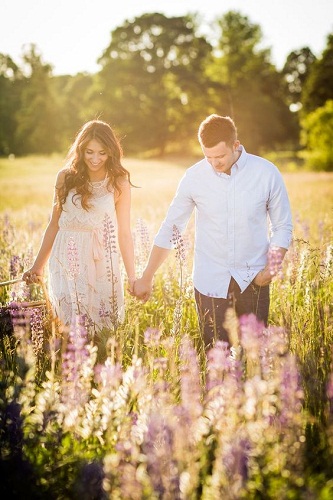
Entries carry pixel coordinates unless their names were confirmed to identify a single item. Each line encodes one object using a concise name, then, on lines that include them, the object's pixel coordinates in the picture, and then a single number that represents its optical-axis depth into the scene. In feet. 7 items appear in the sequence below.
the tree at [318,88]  169.27
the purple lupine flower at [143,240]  15.39
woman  14.11
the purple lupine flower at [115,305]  11.50
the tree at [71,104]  158.20
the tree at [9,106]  181.47
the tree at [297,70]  209.46
